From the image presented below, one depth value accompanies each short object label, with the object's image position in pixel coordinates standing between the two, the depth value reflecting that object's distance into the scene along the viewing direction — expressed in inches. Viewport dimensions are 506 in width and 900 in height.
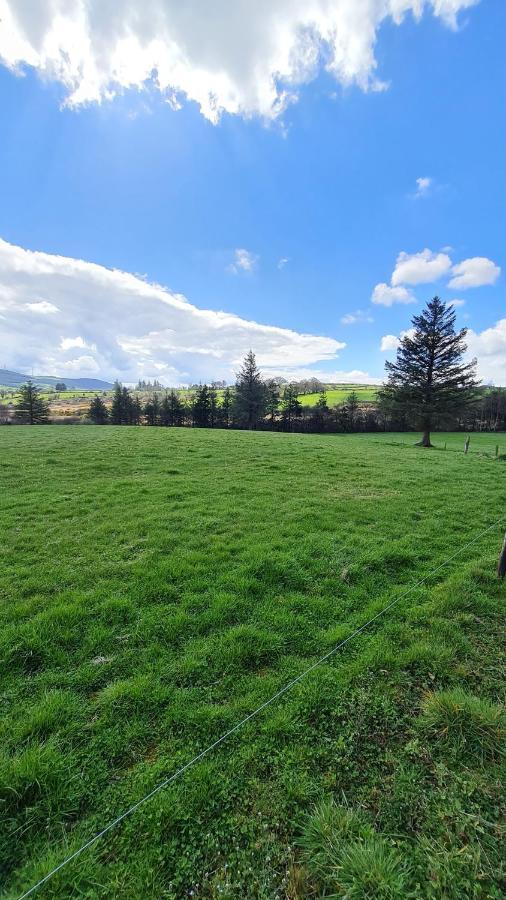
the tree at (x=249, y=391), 1991.9
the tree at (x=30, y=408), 2198.6
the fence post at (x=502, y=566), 216.7
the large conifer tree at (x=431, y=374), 1170.6
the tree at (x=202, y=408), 2225.6
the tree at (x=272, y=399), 2157.5
